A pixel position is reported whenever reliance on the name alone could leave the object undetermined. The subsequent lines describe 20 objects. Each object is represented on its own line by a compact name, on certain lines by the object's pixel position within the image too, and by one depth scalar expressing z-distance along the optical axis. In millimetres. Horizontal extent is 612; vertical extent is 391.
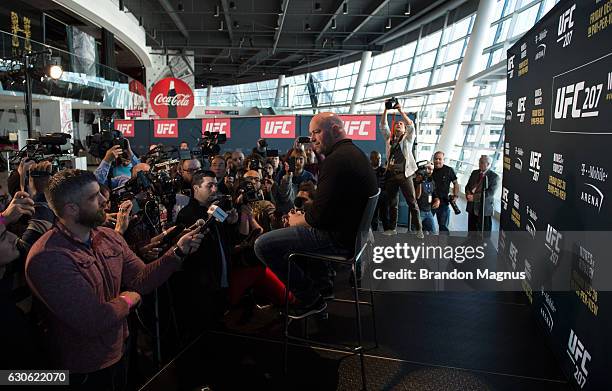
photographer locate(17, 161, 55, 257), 2129
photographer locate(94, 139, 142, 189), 3742
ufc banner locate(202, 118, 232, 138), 9688
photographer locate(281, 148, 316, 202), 5532
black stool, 2443
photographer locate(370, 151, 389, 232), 6344
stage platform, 2604
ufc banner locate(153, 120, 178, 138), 10461
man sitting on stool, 2438
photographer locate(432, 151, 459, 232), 6266
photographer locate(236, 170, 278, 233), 4000
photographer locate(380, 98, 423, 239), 5871
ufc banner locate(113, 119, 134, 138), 11172
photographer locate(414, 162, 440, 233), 6250
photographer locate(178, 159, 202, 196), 4062
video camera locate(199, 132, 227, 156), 5754
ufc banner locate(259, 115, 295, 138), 8914
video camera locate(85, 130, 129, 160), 3996
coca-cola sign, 10156
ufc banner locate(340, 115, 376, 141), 7844
